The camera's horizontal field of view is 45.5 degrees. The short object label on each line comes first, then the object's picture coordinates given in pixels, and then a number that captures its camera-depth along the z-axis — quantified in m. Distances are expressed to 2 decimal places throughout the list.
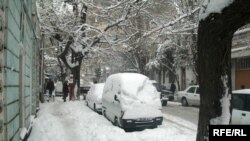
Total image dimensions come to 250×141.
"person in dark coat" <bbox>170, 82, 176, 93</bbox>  25.82
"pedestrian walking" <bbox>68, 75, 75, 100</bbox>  21.99
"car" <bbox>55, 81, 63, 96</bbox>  33.18
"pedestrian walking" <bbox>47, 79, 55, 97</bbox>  23.19
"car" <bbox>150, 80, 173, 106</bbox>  18.95
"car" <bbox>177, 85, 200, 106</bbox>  19.34
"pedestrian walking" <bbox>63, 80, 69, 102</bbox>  22.34
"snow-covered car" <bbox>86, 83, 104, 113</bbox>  14.75
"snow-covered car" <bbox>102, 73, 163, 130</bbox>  10.26
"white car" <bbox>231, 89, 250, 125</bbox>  8.31
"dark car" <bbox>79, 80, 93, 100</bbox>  31.32
